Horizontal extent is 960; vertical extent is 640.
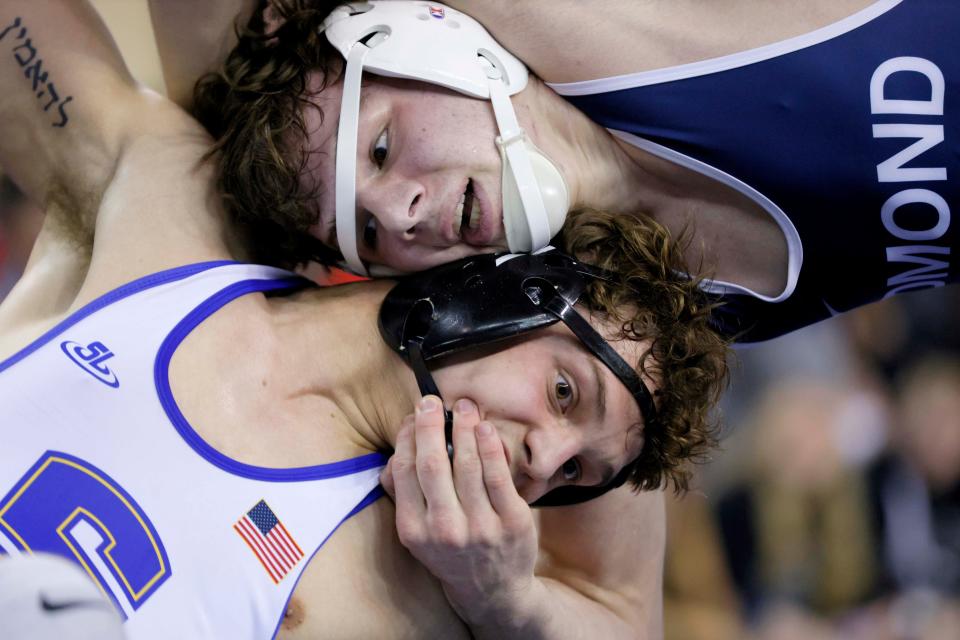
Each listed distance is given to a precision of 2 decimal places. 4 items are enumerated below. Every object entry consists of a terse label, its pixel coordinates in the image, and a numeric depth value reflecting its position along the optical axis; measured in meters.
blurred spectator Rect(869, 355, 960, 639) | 6.90
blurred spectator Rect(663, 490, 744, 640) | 6.93
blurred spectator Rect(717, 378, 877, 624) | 6.94
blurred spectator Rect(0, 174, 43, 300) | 8.38
